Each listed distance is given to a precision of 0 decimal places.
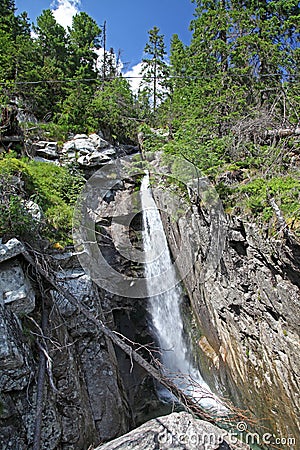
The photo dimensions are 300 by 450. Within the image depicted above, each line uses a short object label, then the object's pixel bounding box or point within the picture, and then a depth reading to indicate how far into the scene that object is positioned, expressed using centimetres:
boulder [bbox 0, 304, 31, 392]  315
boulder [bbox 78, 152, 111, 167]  1091
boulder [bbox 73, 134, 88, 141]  1229
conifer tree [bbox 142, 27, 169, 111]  1972
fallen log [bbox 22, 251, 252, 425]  352
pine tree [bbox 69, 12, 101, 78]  1725
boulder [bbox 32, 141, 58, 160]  1050
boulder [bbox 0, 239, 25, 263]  395
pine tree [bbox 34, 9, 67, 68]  1666
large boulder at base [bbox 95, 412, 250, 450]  252
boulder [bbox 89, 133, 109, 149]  1209
